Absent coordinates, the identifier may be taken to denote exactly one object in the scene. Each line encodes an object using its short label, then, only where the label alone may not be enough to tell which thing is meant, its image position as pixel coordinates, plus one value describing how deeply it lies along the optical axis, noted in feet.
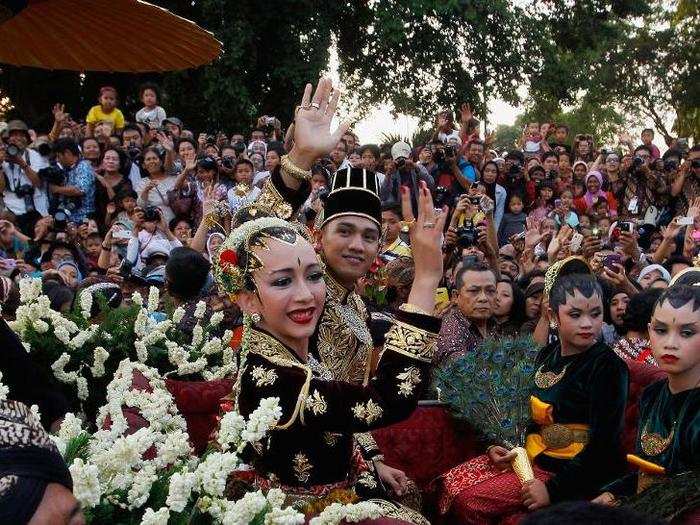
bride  9.93
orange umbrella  9.76
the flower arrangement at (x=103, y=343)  15.13
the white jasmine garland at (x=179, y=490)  7.04
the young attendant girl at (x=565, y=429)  13.55
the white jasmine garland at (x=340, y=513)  7.61
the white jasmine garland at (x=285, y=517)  7.13
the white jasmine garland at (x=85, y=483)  6.86
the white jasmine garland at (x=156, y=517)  6.78
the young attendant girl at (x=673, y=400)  11.63
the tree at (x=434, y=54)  64.68
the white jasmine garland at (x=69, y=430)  8.02
